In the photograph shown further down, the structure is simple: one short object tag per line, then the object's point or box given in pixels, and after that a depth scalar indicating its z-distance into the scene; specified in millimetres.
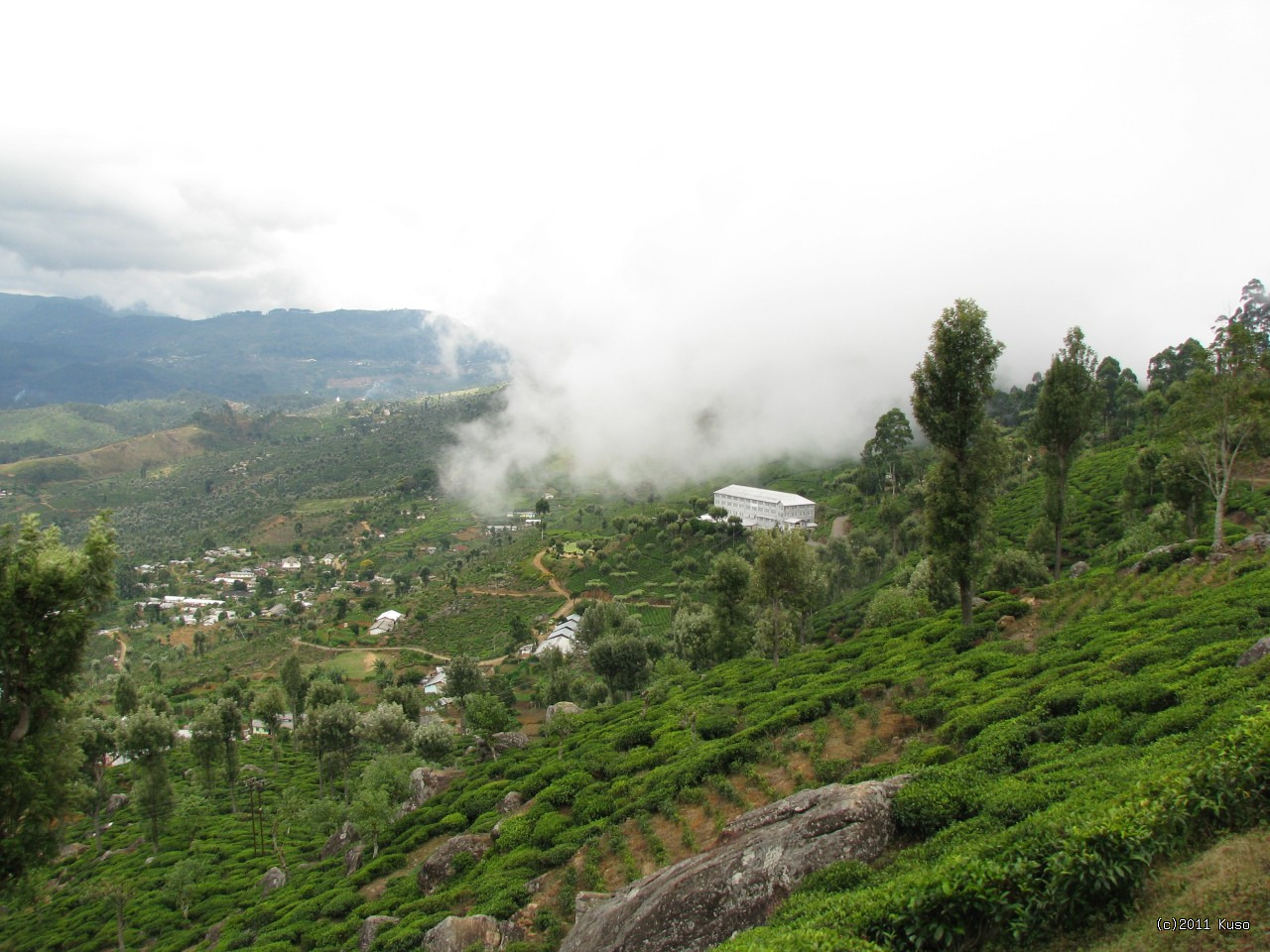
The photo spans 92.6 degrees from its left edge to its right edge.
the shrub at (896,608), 43969
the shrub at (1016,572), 44500
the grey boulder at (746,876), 11898
